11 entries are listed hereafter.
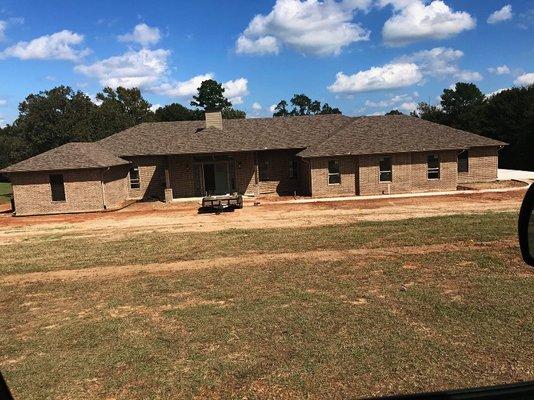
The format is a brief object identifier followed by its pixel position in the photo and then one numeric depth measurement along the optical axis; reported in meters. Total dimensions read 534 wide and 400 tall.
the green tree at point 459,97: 92.54
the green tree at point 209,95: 94.25
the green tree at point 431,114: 70.47
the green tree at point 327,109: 125.66
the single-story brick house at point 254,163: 25.92
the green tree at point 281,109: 135.75
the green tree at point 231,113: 91.97
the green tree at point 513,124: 41.12
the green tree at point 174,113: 85.19
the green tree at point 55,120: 58.50
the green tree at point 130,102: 84.44
